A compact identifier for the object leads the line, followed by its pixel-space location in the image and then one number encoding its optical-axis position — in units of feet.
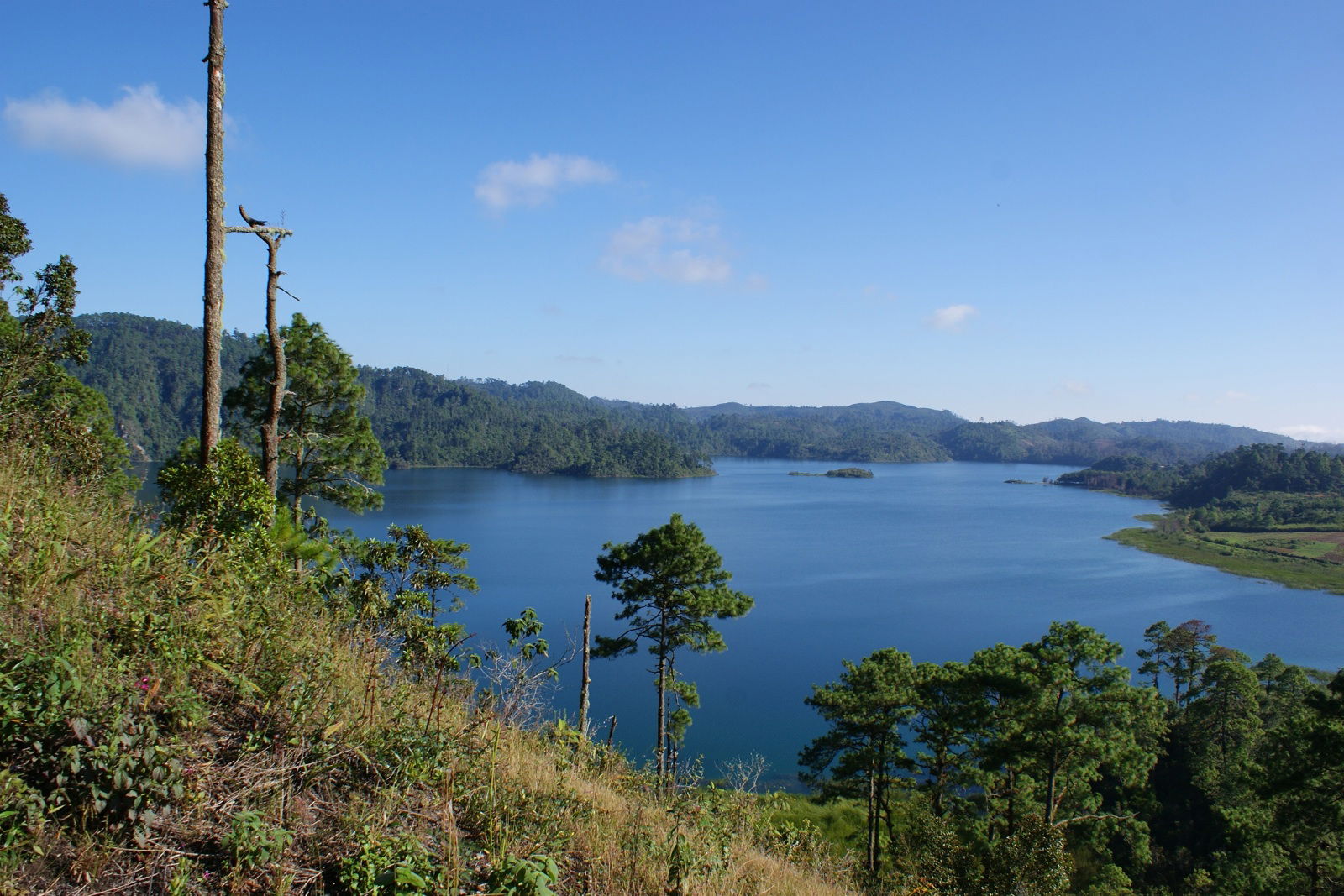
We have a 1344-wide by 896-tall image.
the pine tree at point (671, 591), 46.52
